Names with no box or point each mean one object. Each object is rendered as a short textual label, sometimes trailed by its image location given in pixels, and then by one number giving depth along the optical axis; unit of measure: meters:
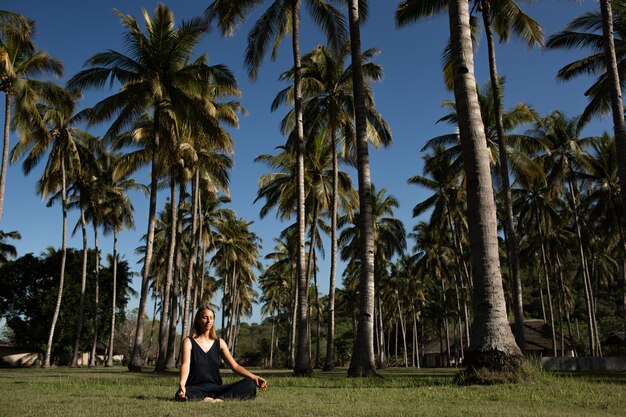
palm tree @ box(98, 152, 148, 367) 34.28
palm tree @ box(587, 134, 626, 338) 28.75
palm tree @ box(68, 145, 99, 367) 31.83
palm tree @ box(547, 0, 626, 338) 19.86
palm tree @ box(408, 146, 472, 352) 32.75
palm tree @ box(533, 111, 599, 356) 29.59
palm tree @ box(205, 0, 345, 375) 19.11
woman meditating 6.02
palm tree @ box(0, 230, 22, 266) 41.87
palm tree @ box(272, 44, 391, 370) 23.08
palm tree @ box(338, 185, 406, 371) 36.62
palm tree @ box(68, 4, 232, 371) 20.78
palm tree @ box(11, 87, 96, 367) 27.53
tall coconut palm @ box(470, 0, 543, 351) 18.52
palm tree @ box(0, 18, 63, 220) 19.23
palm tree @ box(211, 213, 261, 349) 42.19
